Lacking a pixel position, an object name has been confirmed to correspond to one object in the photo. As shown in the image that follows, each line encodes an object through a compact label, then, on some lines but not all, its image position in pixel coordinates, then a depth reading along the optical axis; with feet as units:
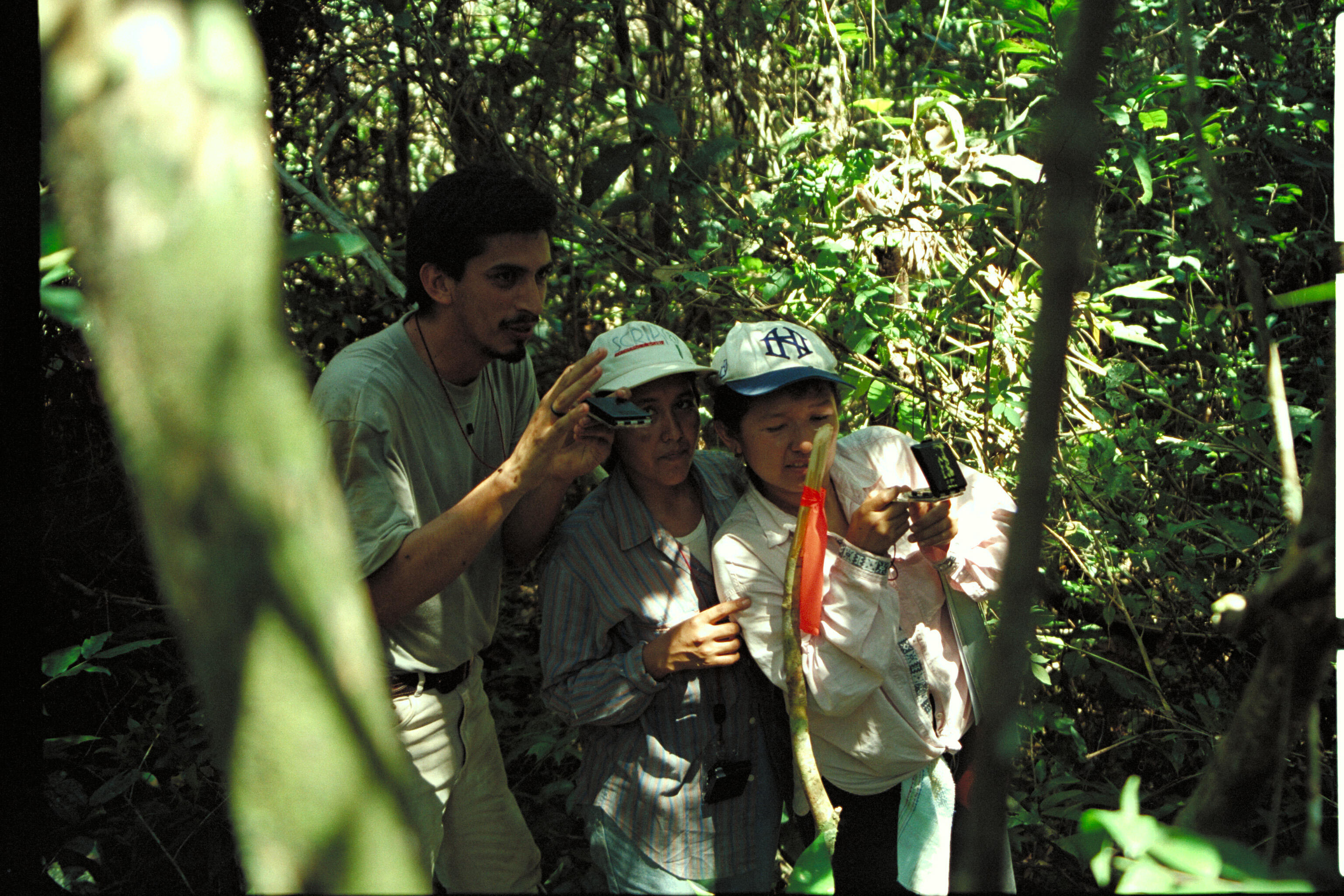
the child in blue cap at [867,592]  6.13
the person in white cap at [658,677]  6.29
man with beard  6.13
